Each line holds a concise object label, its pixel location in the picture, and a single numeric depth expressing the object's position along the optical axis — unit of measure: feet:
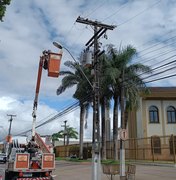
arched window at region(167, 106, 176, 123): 77.53
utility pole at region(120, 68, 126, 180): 30.76
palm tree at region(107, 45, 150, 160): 60.08
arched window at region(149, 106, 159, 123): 77.41
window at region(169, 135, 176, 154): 55.99
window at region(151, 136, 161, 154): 63.52
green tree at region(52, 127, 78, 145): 181.98
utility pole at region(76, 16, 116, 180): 30.69
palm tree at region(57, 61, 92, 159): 69.61
